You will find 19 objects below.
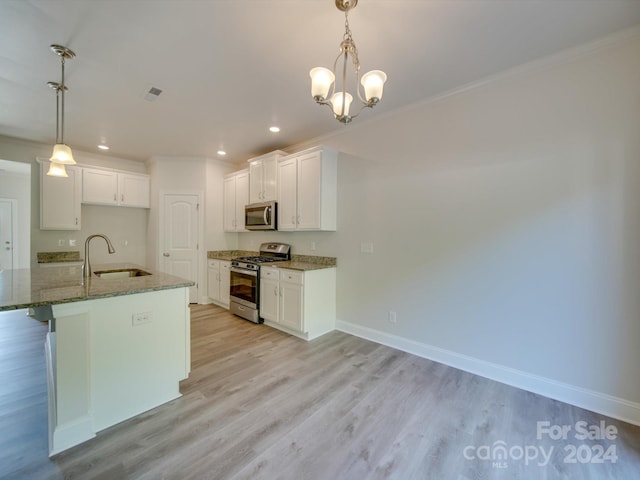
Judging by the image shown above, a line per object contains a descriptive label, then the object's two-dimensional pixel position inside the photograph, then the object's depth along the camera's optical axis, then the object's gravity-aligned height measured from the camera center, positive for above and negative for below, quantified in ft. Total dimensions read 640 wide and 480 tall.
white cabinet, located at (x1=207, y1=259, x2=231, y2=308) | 15.37 -2.60
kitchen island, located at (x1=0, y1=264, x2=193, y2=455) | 5.37 -2.47
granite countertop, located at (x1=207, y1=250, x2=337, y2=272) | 11.74 -1.19
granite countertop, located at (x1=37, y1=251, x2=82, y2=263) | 14.01 -1.05
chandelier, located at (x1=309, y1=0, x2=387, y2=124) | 5.24 +3.21
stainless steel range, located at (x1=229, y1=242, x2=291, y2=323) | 12.94 -2.17
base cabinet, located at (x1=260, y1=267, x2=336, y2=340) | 11.06 -2.74
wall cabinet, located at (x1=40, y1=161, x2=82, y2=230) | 13.51 +2.04
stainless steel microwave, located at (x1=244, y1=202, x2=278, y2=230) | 13.61 +1.24
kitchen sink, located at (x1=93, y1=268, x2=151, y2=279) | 9.49 -1.29
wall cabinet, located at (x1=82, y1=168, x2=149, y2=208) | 14.83 +3.01
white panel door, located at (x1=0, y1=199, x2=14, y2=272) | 18.49 +0.26
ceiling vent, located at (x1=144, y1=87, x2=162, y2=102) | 8.75 +5.00
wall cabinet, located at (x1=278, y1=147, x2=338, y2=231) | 11.71 +2.34
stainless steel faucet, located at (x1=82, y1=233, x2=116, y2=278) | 7.34 -0.86
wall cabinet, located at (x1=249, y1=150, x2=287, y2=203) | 13.60 +3.38
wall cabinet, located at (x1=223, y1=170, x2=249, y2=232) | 15.72 +2.47
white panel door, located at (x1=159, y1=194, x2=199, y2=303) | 16.14 +0.09
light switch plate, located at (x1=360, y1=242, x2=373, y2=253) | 11.16 -0.34
